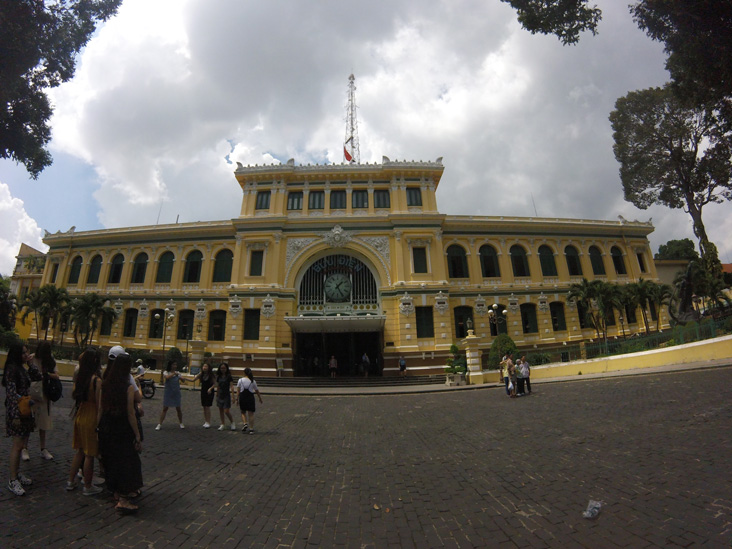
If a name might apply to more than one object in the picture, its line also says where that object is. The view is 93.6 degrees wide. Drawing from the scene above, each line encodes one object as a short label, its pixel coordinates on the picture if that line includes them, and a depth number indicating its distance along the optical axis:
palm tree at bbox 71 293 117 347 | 24.89
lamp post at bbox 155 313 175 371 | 23.84
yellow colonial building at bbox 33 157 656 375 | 24.45
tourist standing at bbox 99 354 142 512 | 4.05
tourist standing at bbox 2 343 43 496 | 4.32
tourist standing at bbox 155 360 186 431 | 8.61
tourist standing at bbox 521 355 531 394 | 13.50
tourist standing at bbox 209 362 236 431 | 8.88
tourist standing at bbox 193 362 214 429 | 8.91
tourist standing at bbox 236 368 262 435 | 8.55
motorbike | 14.85
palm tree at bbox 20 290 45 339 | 26.16
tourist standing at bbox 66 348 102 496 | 4.34
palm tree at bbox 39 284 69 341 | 26.22
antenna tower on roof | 29.86
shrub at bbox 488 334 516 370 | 20.08
